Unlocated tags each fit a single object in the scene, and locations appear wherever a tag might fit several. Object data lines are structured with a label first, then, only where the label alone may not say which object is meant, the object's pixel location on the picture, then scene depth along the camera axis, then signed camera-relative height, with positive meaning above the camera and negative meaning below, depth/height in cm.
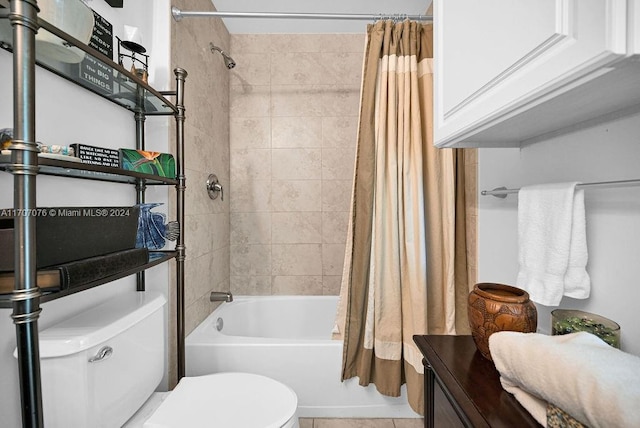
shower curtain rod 145 +95
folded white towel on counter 40 -25
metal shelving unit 57 +3
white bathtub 152 -80
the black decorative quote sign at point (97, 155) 80 +16
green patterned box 97 +17
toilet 76 -51
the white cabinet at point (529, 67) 39 +24
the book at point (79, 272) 64 -14
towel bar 58 +5
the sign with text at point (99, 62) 91 +46
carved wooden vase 66 -23
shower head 182 +96
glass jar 62 -25
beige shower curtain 146 -5
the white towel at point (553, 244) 72 -9
